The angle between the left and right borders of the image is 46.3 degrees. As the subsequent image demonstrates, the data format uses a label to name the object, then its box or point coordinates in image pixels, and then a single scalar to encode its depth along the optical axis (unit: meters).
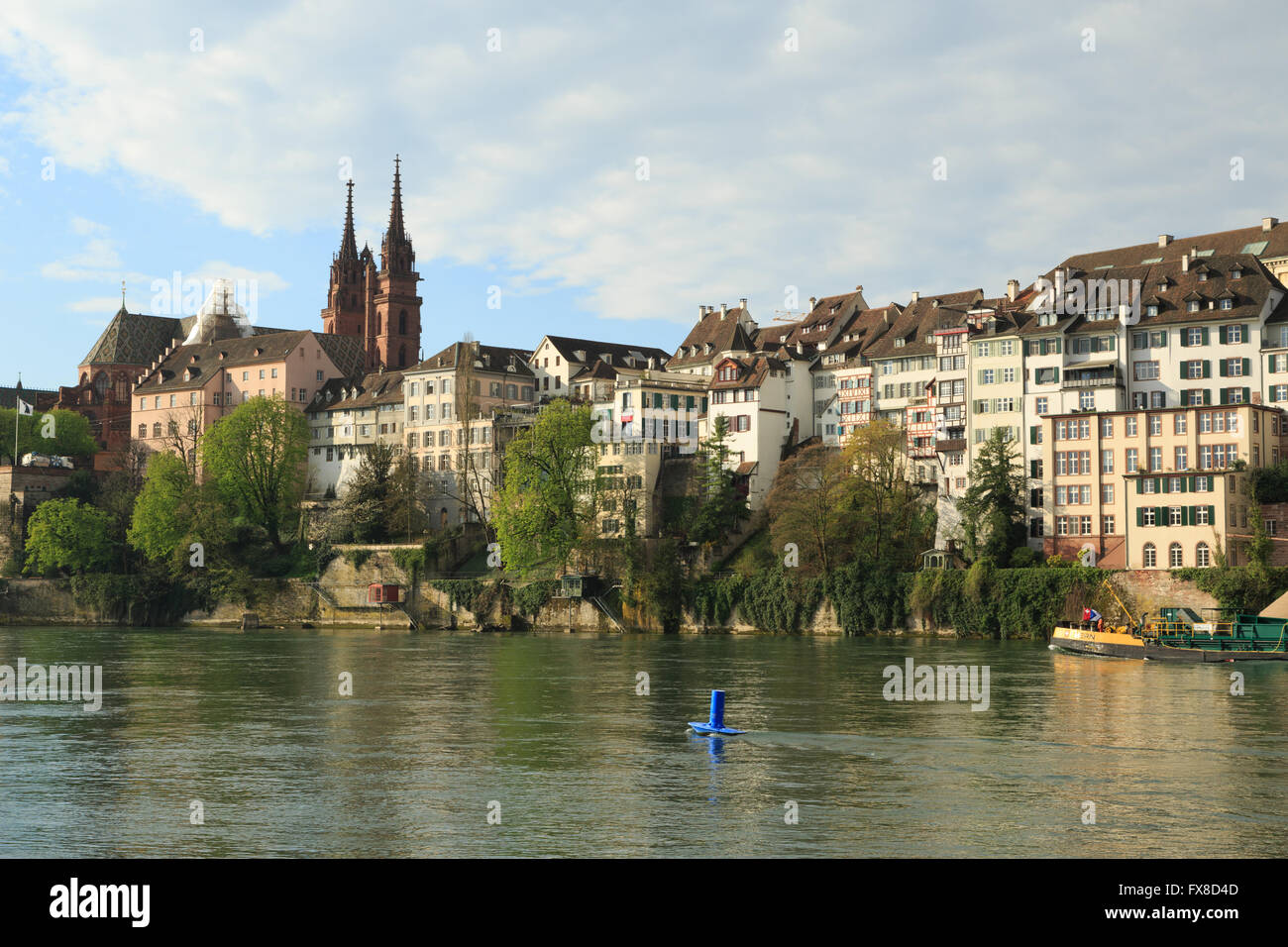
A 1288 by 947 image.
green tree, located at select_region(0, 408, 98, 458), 148.12
